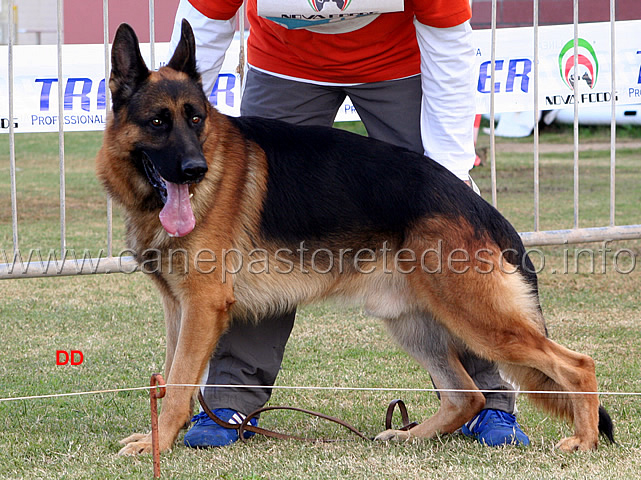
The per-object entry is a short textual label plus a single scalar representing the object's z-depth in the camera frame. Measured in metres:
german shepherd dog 5.58
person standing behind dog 6.05
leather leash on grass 6.07
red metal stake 4.88
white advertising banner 14.43
